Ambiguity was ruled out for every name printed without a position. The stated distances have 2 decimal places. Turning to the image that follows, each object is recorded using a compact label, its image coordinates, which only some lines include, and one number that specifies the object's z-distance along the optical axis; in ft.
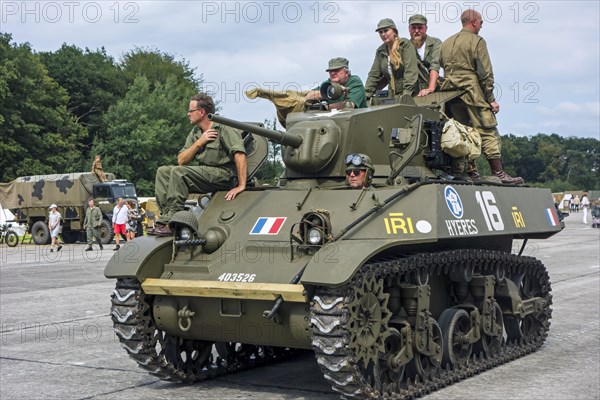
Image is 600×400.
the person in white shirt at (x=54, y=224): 101.76
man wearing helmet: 29.96
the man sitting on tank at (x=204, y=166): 30.91
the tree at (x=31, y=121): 178.40
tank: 25.61
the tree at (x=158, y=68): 247.29
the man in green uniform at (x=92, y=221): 105.70
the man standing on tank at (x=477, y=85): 38.73
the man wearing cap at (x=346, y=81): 36.01
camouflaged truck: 121.19
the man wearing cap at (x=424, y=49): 39.96
